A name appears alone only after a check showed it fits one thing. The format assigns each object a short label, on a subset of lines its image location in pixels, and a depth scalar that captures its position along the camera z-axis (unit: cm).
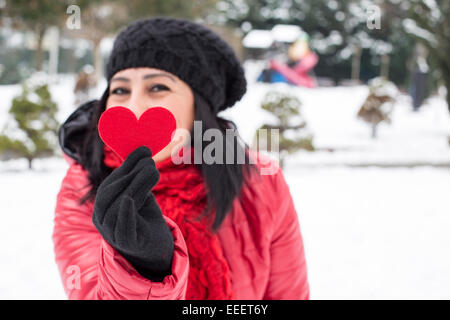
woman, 119
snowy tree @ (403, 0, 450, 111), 823
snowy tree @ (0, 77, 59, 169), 660
